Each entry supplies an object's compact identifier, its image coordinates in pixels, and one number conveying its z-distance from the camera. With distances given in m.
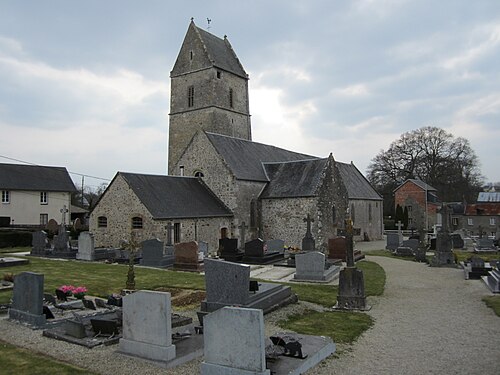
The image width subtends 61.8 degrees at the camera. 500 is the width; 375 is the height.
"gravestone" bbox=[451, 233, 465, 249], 29.83
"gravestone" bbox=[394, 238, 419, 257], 25.42
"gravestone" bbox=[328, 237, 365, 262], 21.78
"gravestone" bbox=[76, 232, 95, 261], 21.73
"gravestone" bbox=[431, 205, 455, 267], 20.16
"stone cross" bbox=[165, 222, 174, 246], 22.69
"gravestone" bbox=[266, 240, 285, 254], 24.03
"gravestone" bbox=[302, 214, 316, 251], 22.31
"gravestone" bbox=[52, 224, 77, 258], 22.64
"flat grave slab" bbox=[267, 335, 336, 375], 6.38
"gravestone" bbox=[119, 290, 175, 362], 6.96
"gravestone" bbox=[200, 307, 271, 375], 5.83
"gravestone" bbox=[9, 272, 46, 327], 9.05
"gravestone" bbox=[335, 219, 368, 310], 11.30
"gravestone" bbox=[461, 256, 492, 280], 16.62
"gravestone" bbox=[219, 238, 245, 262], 21.78
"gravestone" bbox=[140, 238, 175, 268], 19.55
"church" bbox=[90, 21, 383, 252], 24.47
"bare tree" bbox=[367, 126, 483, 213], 57.25
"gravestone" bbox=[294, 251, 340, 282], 15.97
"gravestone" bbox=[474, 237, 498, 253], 26.88
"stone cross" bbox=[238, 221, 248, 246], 24.97
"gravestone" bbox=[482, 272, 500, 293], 13.53
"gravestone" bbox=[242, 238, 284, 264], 20.89
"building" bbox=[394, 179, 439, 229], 50.44
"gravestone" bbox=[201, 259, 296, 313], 9.32
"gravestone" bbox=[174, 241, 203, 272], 18.58
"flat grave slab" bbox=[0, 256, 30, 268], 17.95
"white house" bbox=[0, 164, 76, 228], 37.31
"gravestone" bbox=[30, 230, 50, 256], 23.34
